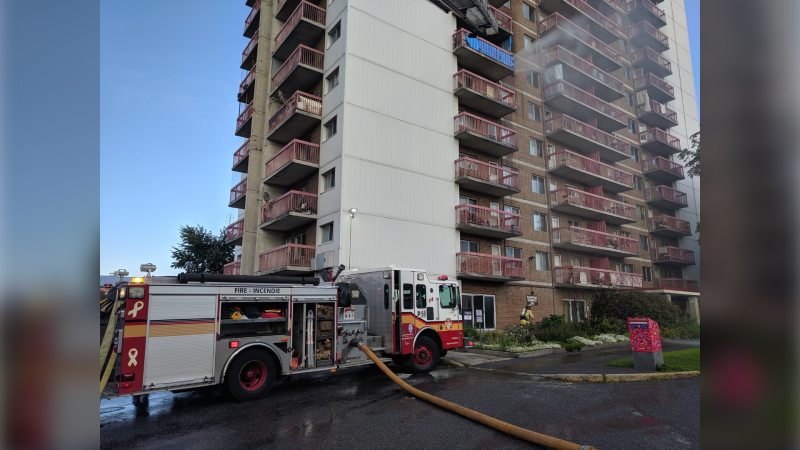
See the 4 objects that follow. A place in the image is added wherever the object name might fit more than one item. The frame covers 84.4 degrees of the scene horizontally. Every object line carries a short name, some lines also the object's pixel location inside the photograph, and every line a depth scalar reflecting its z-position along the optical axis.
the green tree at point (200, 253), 36.50
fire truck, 8.38
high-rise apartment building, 21.52
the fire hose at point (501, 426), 5.73
